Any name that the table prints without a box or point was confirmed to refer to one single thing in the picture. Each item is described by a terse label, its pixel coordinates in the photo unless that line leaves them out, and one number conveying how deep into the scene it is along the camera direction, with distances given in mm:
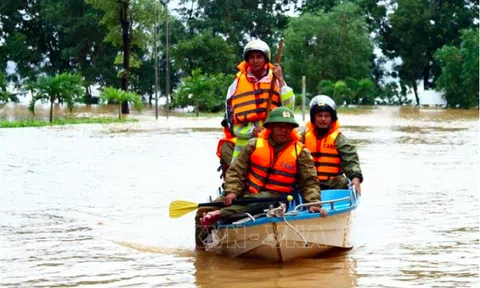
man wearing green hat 8039
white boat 7730
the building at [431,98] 63850
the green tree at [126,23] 45344
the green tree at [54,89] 32562
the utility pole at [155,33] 38019
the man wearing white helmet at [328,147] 9203
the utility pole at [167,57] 42250
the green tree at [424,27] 64812
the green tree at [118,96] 37688
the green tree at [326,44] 60688
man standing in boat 8797
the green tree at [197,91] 42875
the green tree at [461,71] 55812
